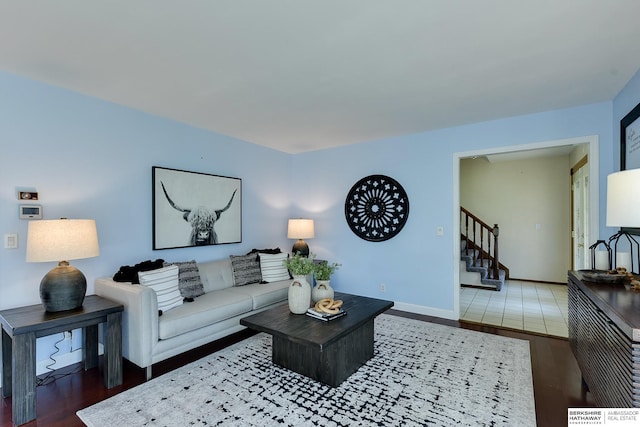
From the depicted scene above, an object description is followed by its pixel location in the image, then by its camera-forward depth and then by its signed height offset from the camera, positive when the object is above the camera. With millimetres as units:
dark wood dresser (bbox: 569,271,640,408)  1291 -665
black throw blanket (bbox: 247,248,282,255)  4294 -526
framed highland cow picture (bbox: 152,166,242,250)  3432 +69
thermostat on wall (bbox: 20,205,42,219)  2490 +14
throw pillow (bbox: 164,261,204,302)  3172 -709
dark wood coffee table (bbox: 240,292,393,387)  2271 -1013
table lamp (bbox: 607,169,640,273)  1673 +94
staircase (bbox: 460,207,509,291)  5662 -807
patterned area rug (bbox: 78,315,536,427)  1947 -1315
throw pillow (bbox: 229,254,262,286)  3848 -717
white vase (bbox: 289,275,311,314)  2709 -730
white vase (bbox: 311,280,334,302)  2887 -734
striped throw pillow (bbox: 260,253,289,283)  4012 -716
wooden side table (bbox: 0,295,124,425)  1962 -923
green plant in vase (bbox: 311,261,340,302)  2889 -657
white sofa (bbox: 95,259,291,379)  2455 -945
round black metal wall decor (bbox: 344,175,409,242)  4258 +101
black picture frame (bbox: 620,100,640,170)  2385 +638
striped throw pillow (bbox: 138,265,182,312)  2753 -659
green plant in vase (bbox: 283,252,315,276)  2762 -475
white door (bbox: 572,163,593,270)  4816 +26
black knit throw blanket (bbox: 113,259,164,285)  2777 -538
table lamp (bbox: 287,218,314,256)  4703 -229
